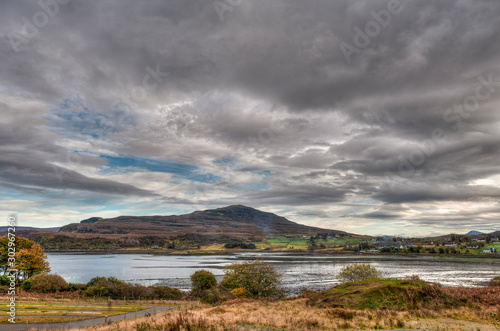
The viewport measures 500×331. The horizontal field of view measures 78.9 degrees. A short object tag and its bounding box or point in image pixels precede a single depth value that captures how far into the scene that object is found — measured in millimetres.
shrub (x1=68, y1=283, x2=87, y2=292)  58588
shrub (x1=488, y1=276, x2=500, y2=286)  51619
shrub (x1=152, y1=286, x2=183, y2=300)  53744
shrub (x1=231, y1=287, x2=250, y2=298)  51888
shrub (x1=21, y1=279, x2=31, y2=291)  56000
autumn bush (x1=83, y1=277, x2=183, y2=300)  52375
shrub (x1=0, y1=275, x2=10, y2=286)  60281
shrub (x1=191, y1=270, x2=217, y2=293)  53844
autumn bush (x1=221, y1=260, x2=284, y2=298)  54781
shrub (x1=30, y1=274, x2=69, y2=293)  55094
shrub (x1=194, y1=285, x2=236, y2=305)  48050
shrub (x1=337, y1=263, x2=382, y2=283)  60406
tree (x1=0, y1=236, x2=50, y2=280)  64500
